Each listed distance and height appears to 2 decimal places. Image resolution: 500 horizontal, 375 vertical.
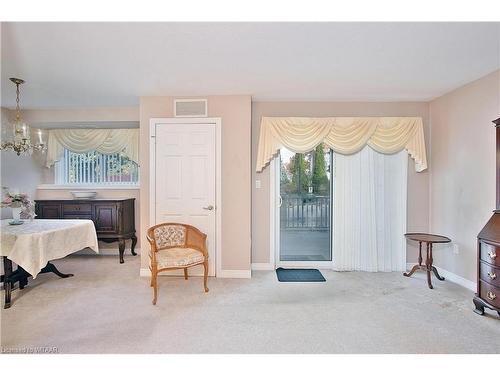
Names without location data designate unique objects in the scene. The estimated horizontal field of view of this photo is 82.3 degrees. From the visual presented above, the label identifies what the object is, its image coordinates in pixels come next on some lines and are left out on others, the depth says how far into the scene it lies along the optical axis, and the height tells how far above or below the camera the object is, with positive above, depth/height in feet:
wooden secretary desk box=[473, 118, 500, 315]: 8.30 -2.26
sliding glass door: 14.02 -0.59
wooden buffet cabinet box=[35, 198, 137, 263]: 14.47 -1.36
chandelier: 10.45 +1.68
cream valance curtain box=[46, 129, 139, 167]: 15.90 +2.57
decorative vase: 11.26 -1.07
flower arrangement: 10.93 -0.66
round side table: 11.28 -2.39
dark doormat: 12.18 -3.89
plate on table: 11.11 -1.41
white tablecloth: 9.49 -1.96
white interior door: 12.45 +0.42
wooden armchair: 10.16 -2.45
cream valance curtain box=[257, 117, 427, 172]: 12.87 +2.40
